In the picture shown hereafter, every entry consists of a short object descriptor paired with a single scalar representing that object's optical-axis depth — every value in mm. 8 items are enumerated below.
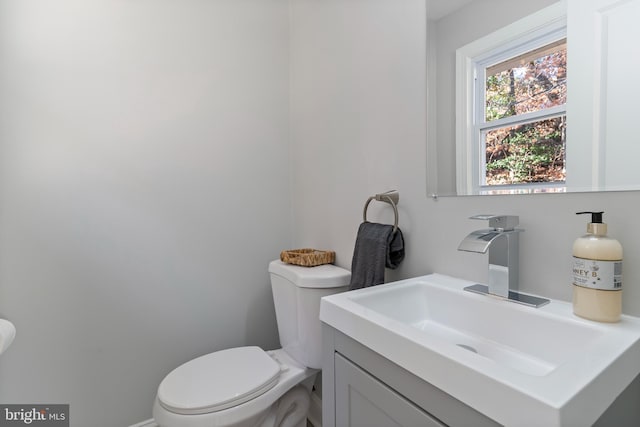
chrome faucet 708
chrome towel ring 1046
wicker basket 1312
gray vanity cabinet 472
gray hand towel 1001
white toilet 973
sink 385
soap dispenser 558
